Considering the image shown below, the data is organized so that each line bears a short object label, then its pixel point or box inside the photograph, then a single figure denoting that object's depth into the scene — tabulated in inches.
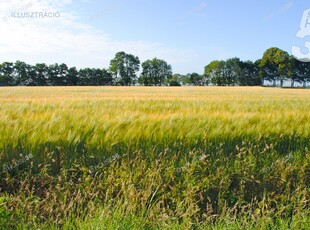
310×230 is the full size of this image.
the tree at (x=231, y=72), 3646.7
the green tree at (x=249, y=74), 3673.7
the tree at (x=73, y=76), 3142.2
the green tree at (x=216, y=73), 3673.7
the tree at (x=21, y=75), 3034.0
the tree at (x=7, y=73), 2940.5
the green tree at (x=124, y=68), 3425.2
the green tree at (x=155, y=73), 3688.5
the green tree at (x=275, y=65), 3008.9
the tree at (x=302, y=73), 3659.0
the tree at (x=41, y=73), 3047.2
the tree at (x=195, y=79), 3923.5
